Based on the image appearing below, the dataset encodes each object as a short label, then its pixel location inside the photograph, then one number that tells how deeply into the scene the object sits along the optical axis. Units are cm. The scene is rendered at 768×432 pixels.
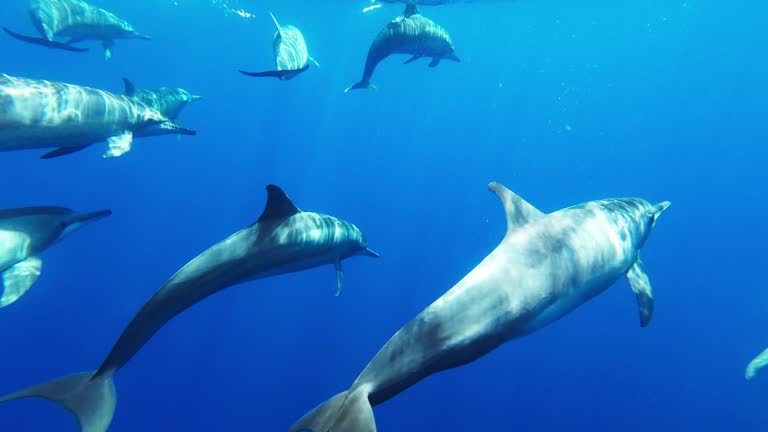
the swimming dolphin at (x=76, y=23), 1372
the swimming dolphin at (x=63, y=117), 640
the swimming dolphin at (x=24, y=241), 657
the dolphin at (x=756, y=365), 1100
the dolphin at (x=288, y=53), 962
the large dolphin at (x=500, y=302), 404
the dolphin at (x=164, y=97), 1104
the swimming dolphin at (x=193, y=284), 488
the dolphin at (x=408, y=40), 1087
